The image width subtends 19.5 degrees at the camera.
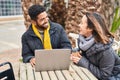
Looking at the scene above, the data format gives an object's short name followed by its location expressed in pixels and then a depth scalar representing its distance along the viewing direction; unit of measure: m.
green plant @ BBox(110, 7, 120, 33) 5.99
